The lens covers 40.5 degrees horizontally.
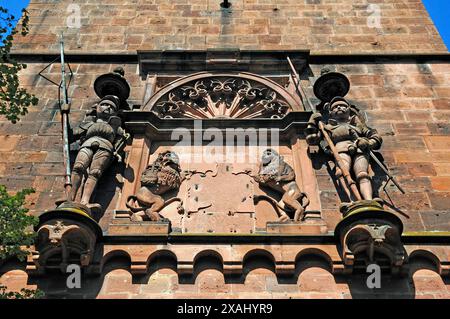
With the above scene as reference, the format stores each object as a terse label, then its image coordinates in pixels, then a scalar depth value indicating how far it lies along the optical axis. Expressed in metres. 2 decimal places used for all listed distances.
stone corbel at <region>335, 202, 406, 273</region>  6.55
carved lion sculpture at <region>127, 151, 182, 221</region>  7.73
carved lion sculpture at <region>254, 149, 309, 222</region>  7.75
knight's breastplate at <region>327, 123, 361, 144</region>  8.36
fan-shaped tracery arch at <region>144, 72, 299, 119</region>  9.95
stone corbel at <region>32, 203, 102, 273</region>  6.54
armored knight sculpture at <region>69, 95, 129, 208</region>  7.81
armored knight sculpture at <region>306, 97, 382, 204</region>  7.79
